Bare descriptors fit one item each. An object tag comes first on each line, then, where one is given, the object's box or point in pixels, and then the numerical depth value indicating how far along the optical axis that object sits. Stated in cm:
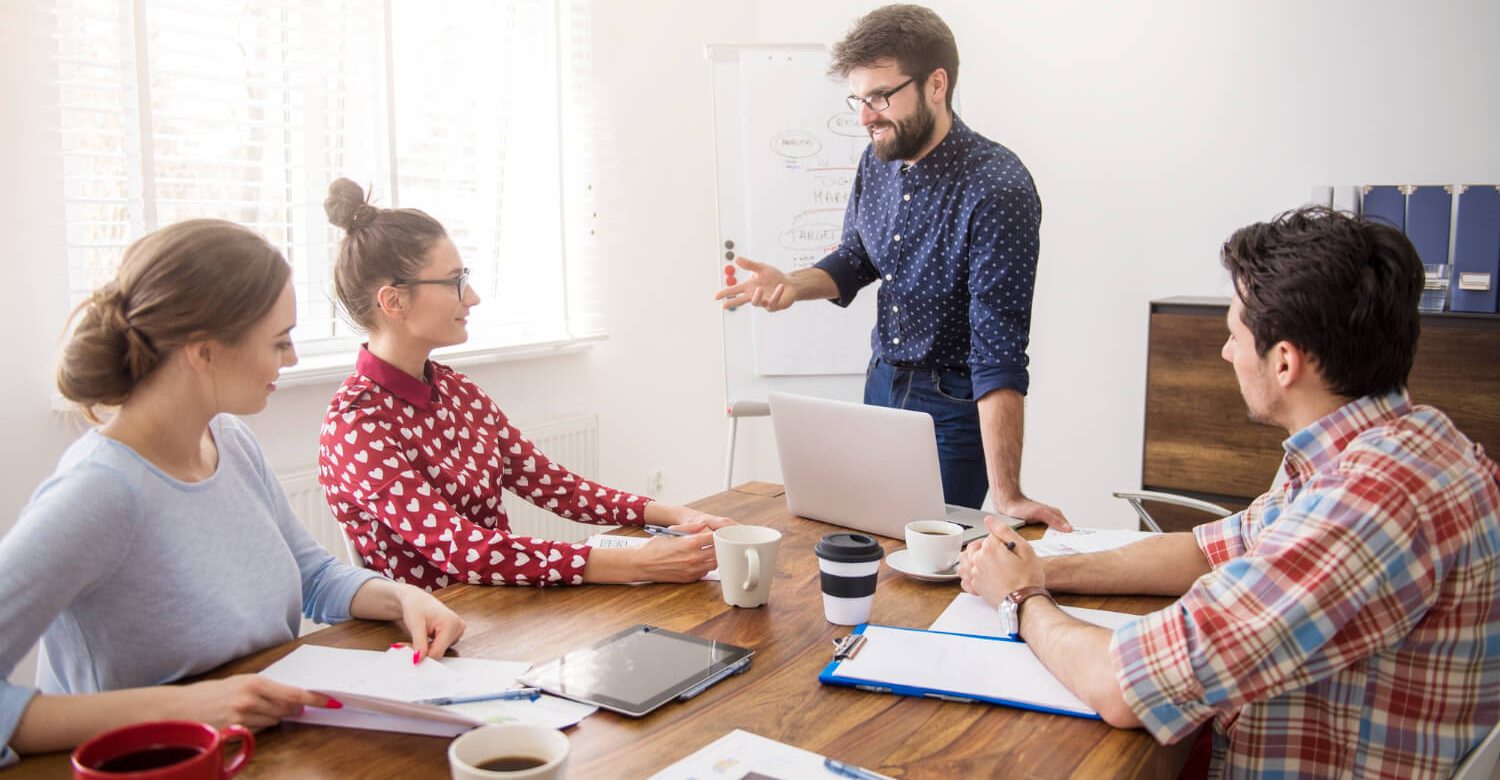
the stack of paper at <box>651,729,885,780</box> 100
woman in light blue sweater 107
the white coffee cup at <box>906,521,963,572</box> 156
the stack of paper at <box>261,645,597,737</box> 105
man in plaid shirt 108
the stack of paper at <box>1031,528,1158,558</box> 168
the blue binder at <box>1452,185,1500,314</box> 288
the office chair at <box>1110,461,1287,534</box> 225
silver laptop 167
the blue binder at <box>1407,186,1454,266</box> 295
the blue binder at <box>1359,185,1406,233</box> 302
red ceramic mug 81
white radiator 304
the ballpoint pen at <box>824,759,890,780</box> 99
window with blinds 256
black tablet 116
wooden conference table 103
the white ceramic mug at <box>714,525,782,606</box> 143
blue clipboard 115
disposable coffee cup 137
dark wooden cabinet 316
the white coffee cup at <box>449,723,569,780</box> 87
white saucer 155
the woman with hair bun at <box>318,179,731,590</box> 156
